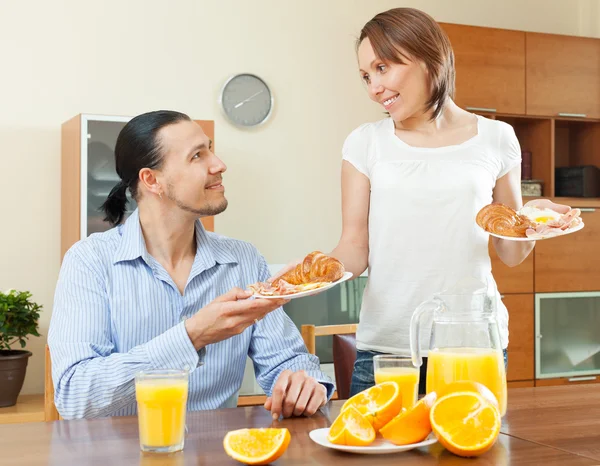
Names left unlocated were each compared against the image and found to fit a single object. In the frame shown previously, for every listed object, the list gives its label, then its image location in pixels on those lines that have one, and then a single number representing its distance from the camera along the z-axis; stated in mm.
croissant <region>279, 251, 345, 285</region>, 1619
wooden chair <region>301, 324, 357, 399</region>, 2121
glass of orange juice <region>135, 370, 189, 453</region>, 1162
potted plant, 3373
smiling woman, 1829
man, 1523
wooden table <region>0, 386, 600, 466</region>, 1111
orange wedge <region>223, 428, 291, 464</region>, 1078
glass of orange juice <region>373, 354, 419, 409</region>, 1315
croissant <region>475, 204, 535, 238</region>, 1729
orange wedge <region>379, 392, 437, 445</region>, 1133
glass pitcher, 1267
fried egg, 1838
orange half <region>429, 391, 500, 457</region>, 1106
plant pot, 3381
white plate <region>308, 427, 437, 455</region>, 1112
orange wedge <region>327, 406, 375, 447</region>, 1128
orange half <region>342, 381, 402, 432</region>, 1162
